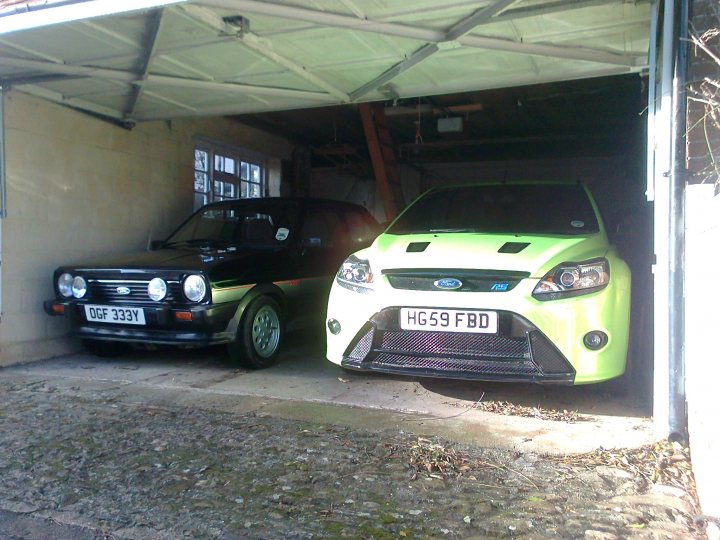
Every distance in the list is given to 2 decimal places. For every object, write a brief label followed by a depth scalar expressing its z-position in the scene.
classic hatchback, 5.15
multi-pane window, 8.40
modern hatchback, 3.67
